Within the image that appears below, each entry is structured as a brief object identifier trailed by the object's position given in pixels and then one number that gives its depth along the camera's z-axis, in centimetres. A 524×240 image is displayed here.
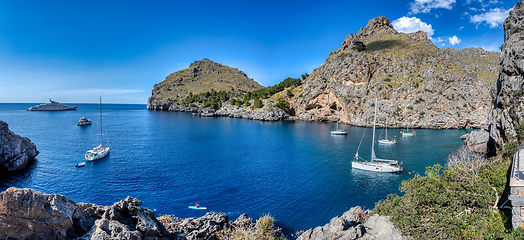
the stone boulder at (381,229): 1764
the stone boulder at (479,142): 5556
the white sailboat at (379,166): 4494
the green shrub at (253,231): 2161
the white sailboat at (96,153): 5094
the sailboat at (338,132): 8941
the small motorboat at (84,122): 11032
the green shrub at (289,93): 16210
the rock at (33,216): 1423
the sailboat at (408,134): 8876
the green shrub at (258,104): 15800
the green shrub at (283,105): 15312
